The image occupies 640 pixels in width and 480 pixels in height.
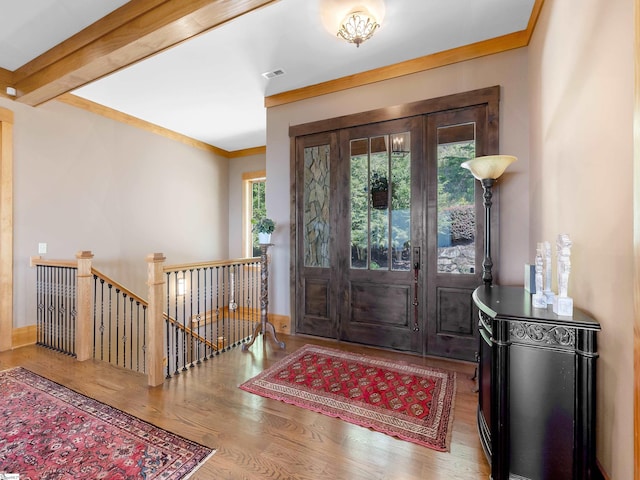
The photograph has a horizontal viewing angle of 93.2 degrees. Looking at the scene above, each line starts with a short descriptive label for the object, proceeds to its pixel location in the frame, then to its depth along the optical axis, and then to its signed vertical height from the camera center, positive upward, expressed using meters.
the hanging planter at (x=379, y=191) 3.39 +0.54
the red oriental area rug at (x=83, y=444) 1.62 -1.23
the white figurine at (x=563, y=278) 1.39 -0.19
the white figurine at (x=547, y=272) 1.60 -0.19
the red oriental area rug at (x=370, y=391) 2.01 -1.24
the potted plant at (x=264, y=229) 3.62 +0.12
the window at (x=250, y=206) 6.42 +0.72
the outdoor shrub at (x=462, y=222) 3.01 +0.16
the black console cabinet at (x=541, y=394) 1.30 -0.71
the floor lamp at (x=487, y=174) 2.39 +0.52
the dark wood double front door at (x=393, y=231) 3.05 +0.08
